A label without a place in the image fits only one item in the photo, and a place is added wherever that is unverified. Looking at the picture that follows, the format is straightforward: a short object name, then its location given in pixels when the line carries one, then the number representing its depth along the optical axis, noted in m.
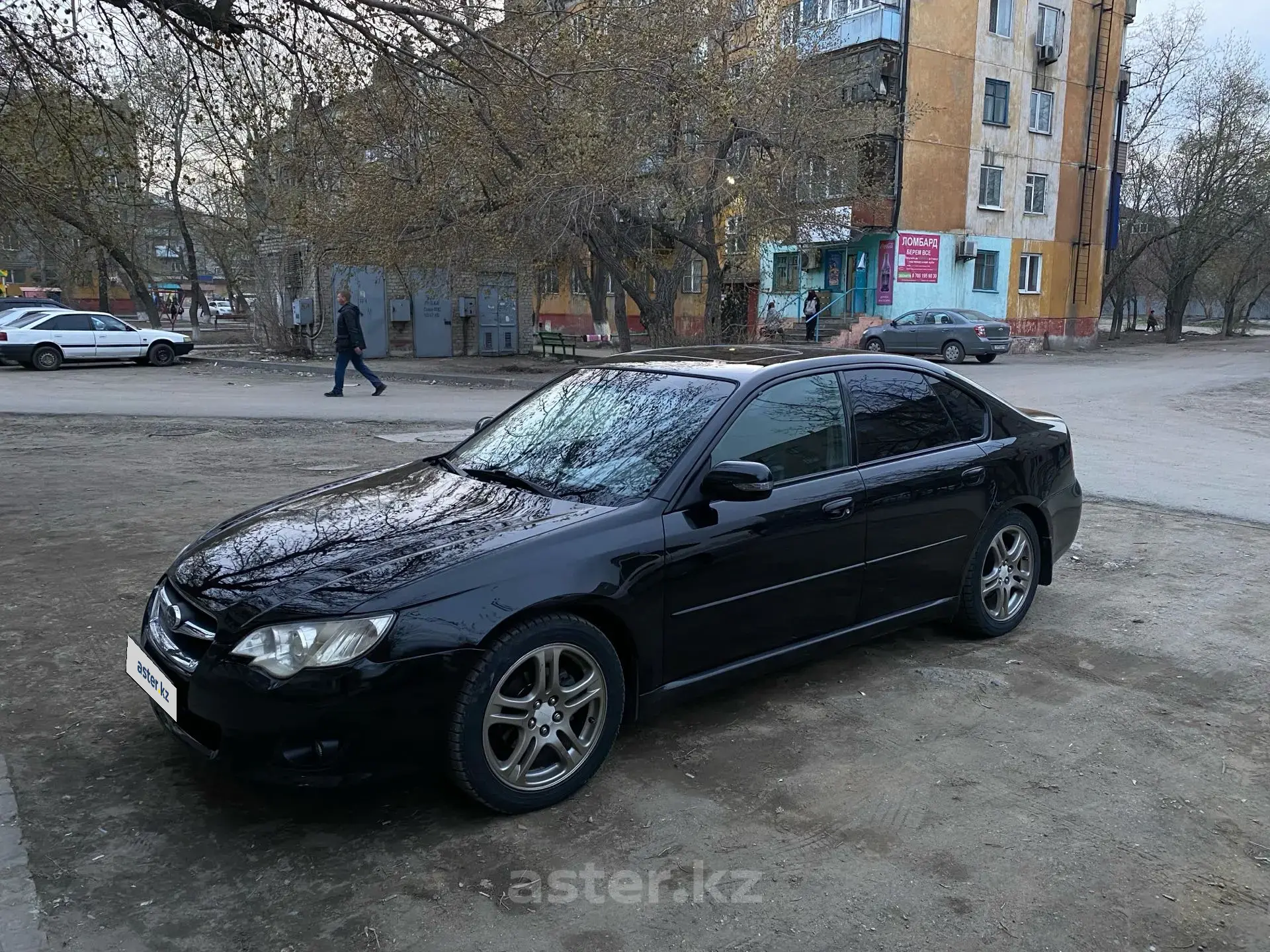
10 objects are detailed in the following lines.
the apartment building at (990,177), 32.75
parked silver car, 28.31
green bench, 28.03
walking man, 16.86
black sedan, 3.23
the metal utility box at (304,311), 28.38
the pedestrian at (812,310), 33.00
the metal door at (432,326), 29.25
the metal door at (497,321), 30.39
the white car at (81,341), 23.34
